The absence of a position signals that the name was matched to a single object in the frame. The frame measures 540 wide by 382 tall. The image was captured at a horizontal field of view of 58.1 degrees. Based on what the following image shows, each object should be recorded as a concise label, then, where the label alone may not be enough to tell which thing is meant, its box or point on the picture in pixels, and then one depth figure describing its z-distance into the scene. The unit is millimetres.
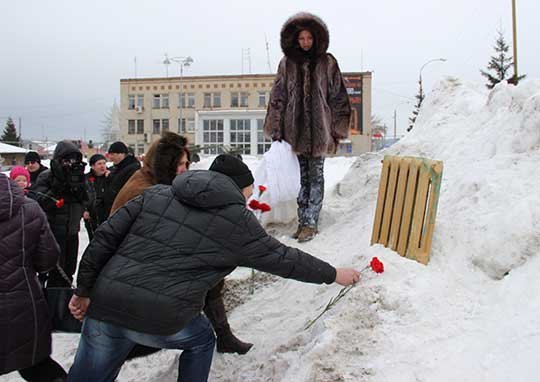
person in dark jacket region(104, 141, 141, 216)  5727
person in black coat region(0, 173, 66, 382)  2842
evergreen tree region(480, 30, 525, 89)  23453
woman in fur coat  5301
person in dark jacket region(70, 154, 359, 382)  2365
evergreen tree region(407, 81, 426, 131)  31566
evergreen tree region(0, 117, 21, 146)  61000
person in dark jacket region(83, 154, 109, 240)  6680
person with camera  5137
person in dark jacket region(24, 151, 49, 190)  8055
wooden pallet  3367
